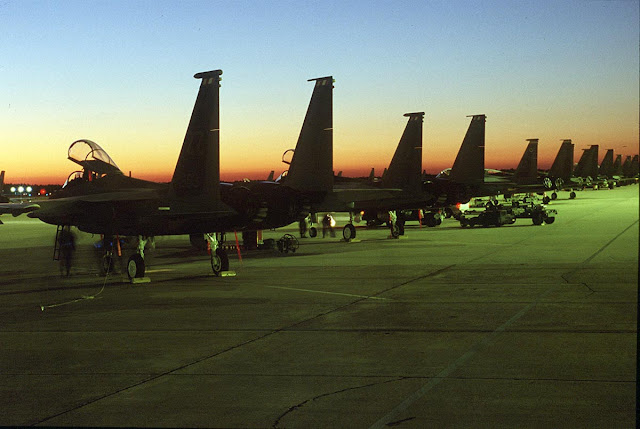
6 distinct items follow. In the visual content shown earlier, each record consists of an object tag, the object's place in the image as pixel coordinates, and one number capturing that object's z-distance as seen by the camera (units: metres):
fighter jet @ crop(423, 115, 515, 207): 37.12
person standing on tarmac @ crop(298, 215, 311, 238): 37.64
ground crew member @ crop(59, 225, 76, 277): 22.17
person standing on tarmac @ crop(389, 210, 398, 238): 35.31
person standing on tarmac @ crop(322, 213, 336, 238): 37.31
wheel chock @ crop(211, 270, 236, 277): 20.73
